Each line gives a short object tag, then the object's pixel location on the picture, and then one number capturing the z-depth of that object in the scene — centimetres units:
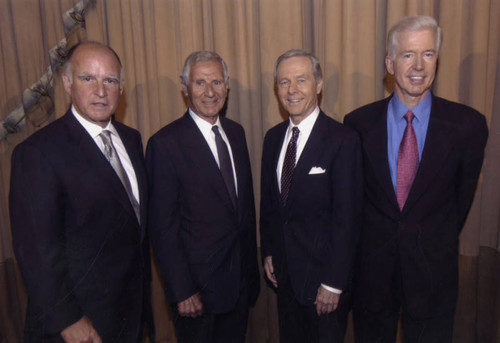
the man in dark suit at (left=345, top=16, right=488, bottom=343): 148
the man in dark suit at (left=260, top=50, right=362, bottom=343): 149
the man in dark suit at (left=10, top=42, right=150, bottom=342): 120
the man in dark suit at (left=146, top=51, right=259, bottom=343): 153
